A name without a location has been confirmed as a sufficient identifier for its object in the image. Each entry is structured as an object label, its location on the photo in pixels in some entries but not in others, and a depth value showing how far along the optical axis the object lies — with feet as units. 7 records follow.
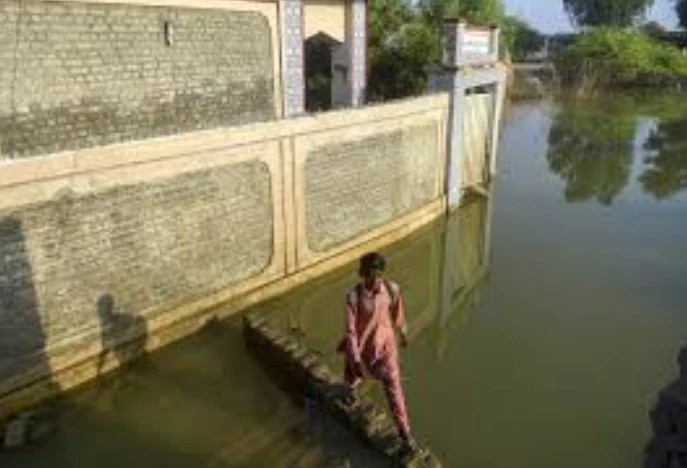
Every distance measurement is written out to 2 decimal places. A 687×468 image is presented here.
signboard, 44.91
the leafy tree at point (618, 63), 122.01
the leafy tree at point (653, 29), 167.84
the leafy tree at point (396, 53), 64.80
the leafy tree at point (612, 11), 177.99
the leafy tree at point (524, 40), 149.89
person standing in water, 19.99
